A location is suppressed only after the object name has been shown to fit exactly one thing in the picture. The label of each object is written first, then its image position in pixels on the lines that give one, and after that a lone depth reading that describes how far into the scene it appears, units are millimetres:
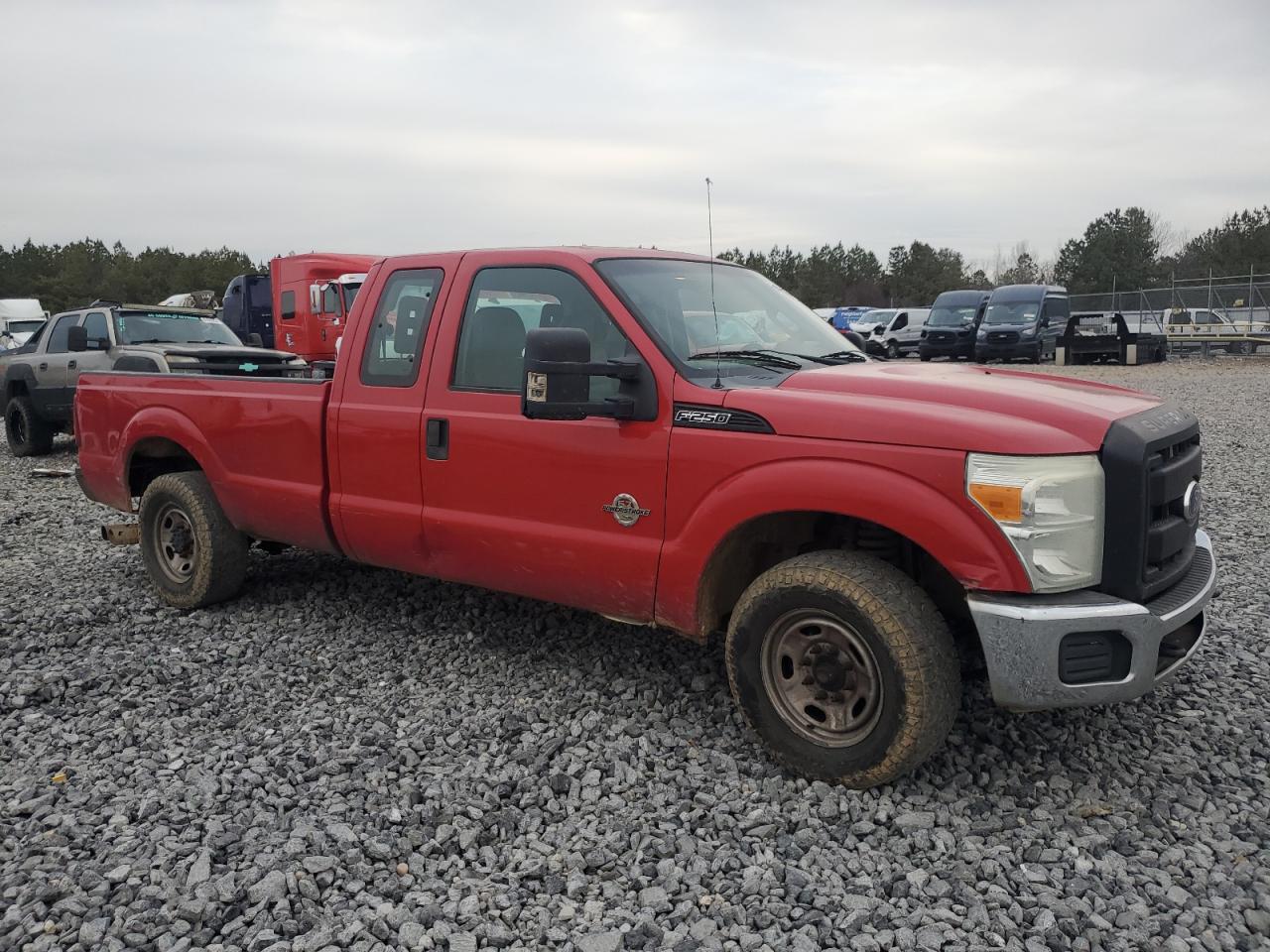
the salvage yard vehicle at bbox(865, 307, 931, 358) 32250
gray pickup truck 11266
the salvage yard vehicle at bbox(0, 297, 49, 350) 24428
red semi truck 17609
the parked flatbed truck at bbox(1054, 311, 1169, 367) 24906
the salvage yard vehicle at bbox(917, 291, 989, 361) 27516
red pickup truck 3041
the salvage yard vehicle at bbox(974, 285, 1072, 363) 26078
